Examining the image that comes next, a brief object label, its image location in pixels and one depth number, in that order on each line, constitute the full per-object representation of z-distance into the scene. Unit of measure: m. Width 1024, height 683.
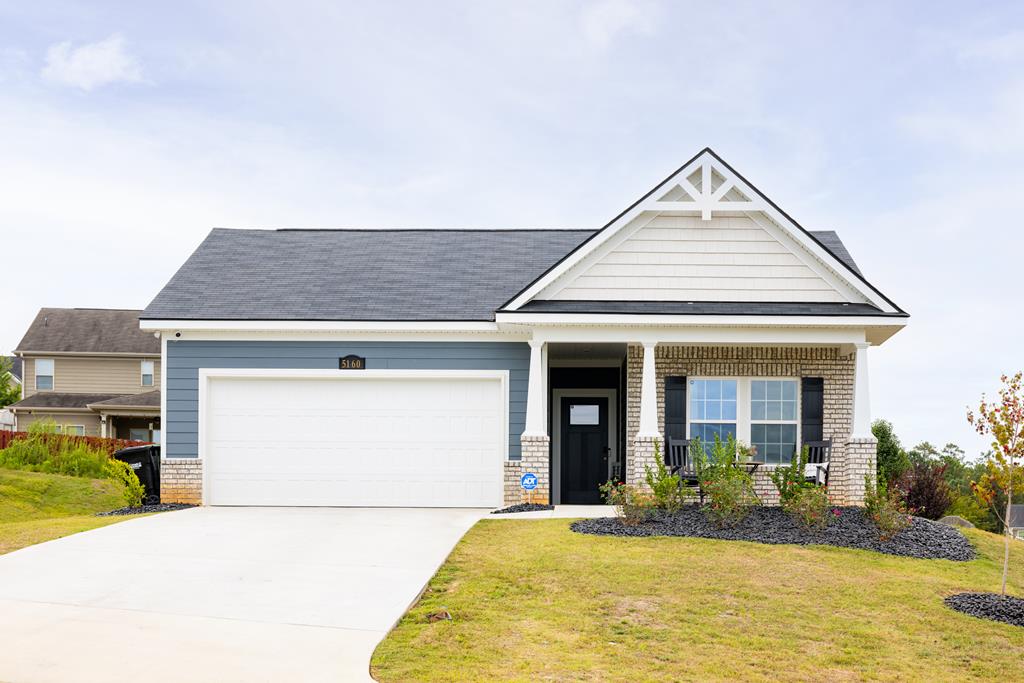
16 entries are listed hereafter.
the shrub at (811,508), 13.04
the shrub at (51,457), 21.44
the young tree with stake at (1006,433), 10.57
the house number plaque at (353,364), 16.86
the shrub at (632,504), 13.22
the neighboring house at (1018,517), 50.52
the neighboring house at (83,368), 36.06
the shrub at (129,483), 16.09
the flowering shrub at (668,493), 13.79
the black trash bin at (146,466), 17.03
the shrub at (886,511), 12.89
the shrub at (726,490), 13.13
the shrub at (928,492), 20.45
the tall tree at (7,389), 41.76
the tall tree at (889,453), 23.56
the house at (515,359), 15.68
